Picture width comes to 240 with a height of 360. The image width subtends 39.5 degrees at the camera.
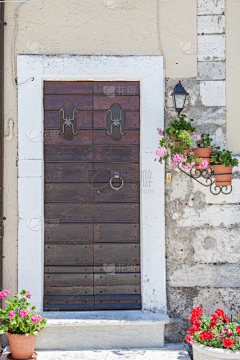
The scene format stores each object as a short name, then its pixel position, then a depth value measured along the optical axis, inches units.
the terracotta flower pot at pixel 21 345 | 114.2
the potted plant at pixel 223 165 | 130.0
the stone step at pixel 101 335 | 132.0
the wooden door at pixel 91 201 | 140.0
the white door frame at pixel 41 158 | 135.5
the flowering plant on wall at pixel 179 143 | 128.0
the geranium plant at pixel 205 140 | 131.4
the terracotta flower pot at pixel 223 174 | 132.0
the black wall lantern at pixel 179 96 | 129.6
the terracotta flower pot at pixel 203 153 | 132.2
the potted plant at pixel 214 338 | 107.8
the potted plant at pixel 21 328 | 114.0
